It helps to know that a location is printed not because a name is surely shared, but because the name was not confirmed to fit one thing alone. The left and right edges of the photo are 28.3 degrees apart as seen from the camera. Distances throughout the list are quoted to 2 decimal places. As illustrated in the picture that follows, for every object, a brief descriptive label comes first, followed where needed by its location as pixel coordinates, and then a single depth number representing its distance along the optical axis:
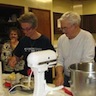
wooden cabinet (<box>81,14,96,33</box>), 6.59
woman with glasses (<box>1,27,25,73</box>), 2.74
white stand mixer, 1.05
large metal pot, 1.15
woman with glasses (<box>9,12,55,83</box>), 2.10
